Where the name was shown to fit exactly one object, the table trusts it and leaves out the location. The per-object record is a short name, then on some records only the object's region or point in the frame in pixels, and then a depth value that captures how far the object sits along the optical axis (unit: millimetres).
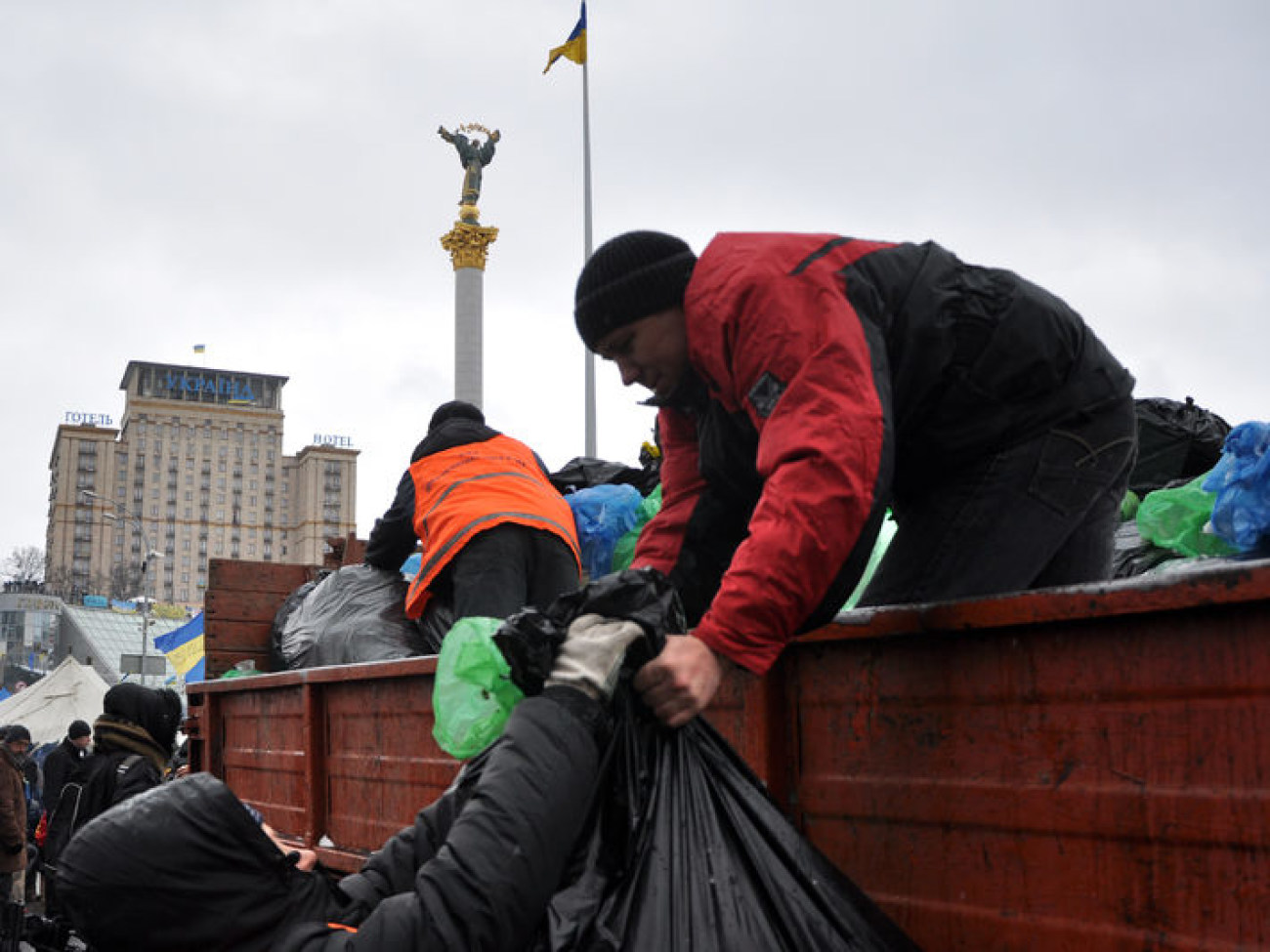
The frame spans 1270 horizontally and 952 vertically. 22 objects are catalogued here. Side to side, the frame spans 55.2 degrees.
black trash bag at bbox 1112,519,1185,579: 3887
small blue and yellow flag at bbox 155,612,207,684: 16906
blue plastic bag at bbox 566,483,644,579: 5207
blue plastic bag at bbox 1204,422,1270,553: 2887
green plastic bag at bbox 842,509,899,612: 4609
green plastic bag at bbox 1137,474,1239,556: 3699
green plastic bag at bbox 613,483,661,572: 5195
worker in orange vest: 4324
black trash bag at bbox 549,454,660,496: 5750
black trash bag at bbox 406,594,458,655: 4660
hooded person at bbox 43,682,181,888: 4867
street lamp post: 28944
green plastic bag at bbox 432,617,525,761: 1972
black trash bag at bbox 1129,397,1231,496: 4605
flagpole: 18484
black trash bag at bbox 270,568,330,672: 5672
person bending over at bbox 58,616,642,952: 1654
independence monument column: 26219
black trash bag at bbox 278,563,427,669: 4938
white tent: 18688
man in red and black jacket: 1755
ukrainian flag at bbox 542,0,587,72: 23266
